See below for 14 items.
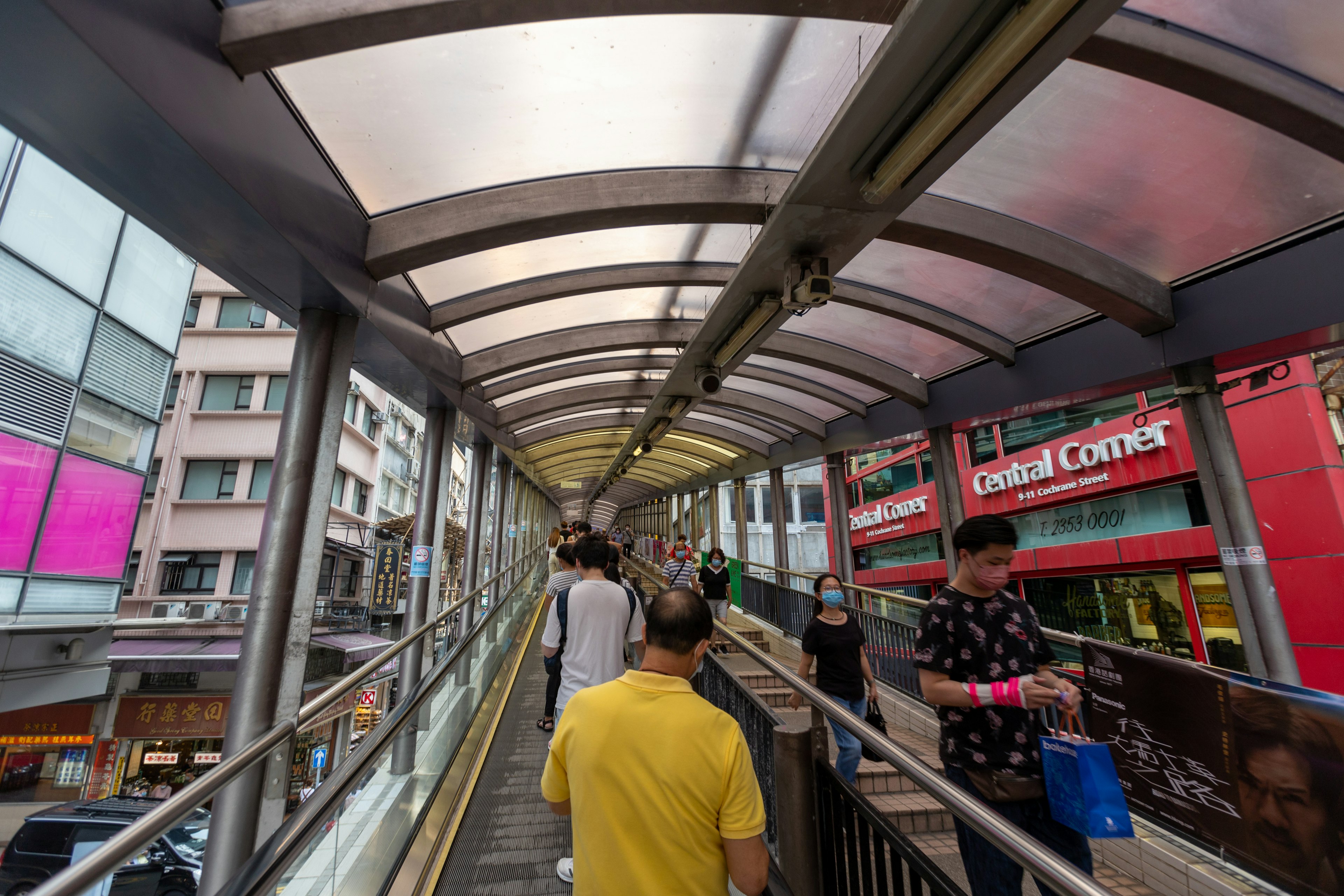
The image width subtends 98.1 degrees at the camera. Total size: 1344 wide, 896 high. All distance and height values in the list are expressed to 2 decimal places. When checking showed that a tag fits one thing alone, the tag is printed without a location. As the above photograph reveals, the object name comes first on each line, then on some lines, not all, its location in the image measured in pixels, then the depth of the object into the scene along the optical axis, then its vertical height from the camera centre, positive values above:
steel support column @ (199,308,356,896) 3.16 +0.12
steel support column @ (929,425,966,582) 6.73 +1.22
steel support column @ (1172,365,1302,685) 4.17 +0.43
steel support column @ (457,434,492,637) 9.52 +1.40
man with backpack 3.14 -0.18
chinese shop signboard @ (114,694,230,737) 13.48 -2.63
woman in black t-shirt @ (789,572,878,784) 3.97 -0.48
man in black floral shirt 1.86 -0.32
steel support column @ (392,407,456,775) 6.20 +0.73
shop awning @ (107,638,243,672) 12.70 -1.20
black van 7.13 -3.24
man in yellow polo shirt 1.34 -0.47
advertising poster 2.45 -0.83
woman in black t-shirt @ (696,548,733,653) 8.34 +0.09
